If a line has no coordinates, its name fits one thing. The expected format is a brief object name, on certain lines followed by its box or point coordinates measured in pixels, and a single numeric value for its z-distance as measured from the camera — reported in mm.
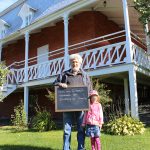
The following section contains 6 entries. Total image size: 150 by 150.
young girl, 3455
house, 6527
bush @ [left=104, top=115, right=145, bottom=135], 5183
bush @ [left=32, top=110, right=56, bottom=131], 6273
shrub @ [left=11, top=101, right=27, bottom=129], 6894
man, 3343
